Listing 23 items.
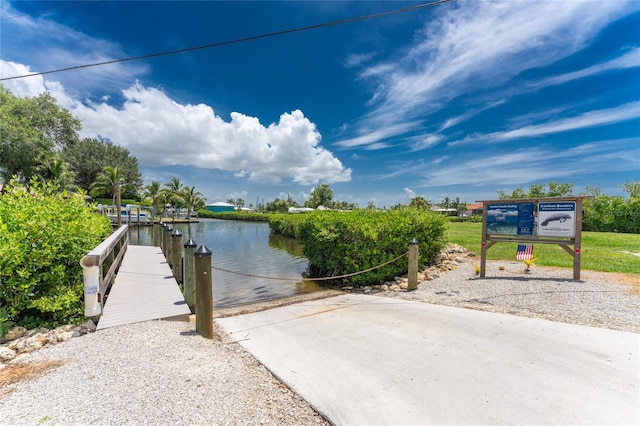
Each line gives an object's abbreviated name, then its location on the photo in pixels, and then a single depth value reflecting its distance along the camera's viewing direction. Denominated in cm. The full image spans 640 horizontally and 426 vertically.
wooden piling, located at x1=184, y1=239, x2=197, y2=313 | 509
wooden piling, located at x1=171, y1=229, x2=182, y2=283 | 699
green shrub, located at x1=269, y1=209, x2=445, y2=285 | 723
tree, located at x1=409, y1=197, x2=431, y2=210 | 4092
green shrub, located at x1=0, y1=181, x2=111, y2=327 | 355
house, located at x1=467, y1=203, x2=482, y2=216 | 7511
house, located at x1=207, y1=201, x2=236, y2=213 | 8456
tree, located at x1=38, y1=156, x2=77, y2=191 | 2716
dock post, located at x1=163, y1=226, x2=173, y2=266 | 912
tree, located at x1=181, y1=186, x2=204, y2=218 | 4958
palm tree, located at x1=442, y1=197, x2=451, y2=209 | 8588
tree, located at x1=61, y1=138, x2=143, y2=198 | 4347
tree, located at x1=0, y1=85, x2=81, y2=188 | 2141
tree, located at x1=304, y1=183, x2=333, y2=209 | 7244
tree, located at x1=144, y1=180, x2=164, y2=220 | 4696
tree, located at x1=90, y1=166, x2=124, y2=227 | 3628
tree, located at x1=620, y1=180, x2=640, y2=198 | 3526
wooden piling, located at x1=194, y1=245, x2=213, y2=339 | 370
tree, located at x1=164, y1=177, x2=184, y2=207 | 4933
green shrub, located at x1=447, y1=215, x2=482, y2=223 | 3875
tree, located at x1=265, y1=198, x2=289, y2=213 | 7262
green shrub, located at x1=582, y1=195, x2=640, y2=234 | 2098
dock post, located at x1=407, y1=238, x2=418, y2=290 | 656
